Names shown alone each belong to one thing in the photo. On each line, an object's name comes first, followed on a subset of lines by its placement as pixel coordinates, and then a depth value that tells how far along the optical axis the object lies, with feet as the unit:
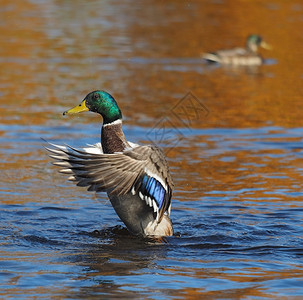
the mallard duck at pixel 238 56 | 119.24
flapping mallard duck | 42.27
